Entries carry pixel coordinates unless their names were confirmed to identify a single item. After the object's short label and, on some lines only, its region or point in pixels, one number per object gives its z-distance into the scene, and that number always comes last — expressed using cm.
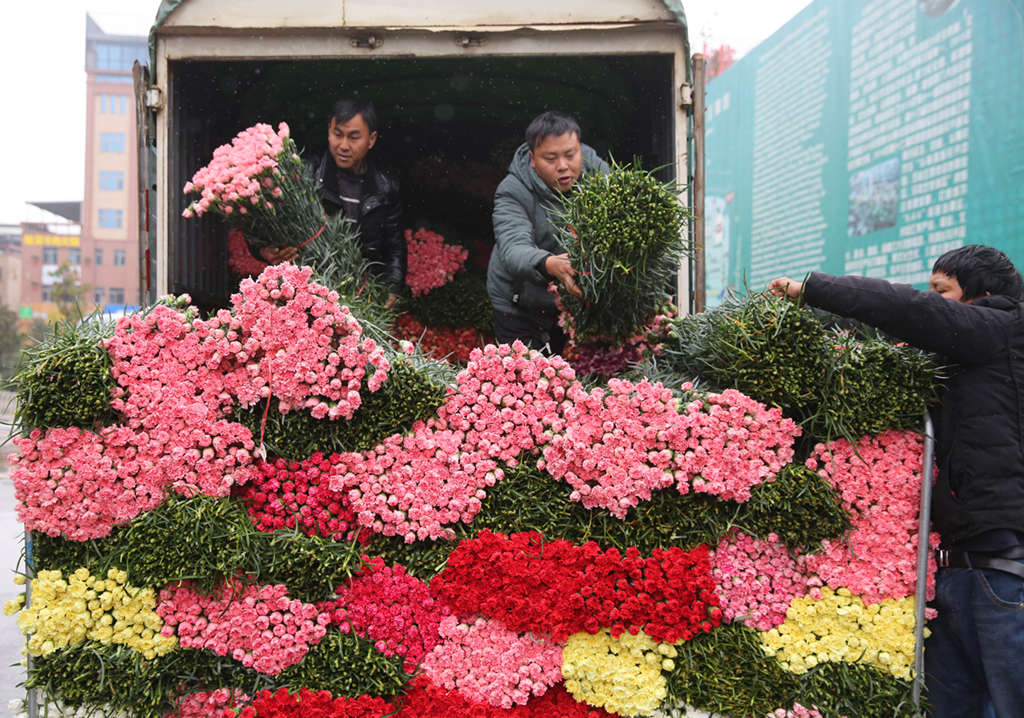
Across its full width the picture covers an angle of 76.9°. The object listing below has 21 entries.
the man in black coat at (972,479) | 192
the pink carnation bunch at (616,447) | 204
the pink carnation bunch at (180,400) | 202
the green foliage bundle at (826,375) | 204
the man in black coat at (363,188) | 359
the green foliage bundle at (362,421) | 210
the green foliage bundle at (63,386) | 196
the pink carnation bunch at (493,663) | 199
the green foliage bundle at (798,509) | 202
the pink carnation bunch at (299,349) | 206
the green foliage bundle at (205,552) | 194
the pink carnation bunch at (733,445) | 204
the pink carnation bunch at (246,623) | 196
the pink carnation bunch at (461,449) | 207
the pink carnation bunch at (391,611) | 199
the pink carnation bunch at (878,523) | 204
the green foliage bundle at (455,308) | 499
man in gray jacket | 274
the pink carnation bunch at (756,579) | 204
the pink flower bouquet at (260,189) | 262
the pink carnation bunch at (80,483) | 197
